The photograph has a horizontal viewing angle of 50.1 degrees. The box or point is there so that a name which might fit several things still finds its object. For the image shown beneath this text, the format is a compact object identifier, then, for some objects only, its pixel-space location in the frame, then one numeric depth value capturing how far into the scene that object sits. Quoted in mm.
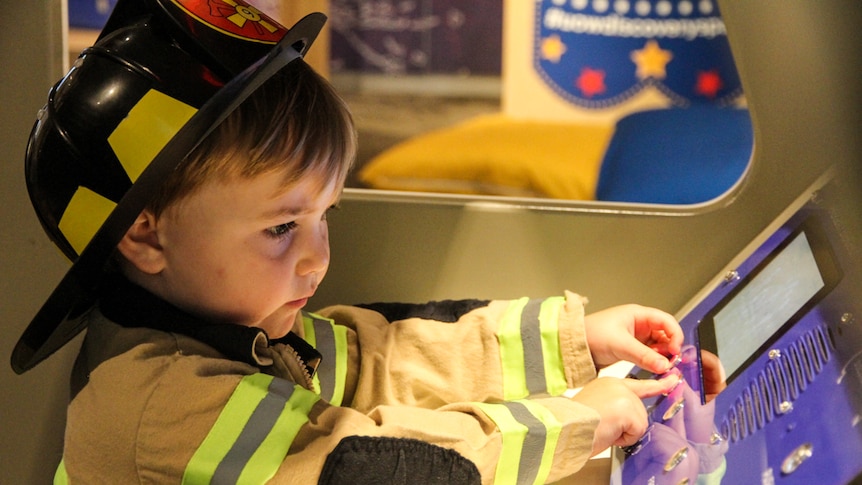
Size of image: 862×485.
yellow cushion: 2131
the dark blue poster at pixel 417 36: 2787
